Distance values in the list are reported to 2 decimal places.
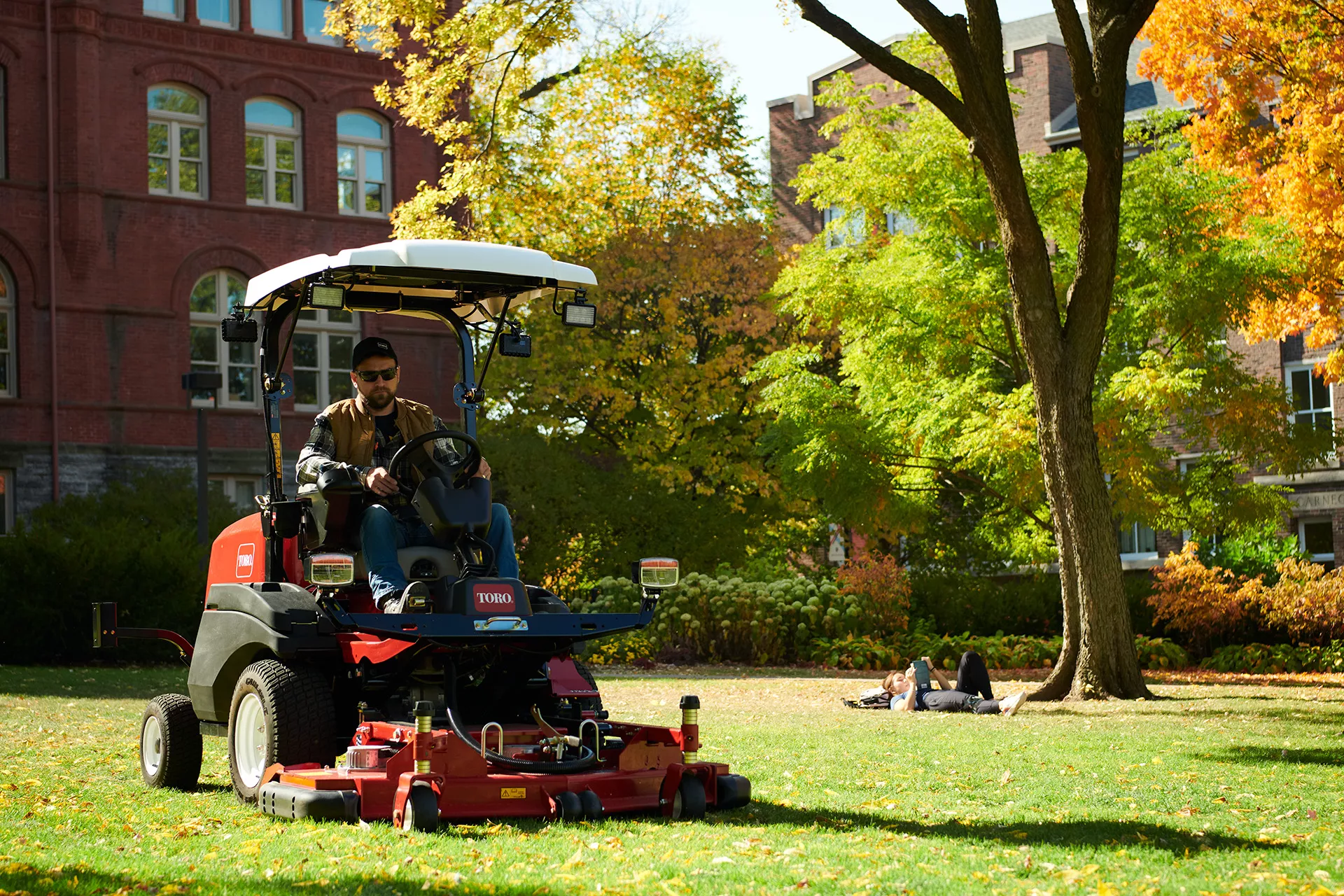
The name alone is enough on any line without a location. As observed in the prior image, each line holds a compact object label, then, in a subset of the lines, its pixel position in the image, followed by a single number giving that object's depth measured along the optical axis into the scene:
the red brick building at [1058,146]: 34.16
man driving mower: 8.06
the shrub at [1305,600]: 22.38
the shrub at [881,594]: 24.94
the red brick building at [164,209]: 30.89
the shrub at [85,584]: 22.14
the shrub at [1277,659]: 22.52
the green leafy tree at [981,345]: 20.41
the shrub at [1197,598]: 23.42
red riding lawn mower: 7.42
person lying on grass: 14.92
